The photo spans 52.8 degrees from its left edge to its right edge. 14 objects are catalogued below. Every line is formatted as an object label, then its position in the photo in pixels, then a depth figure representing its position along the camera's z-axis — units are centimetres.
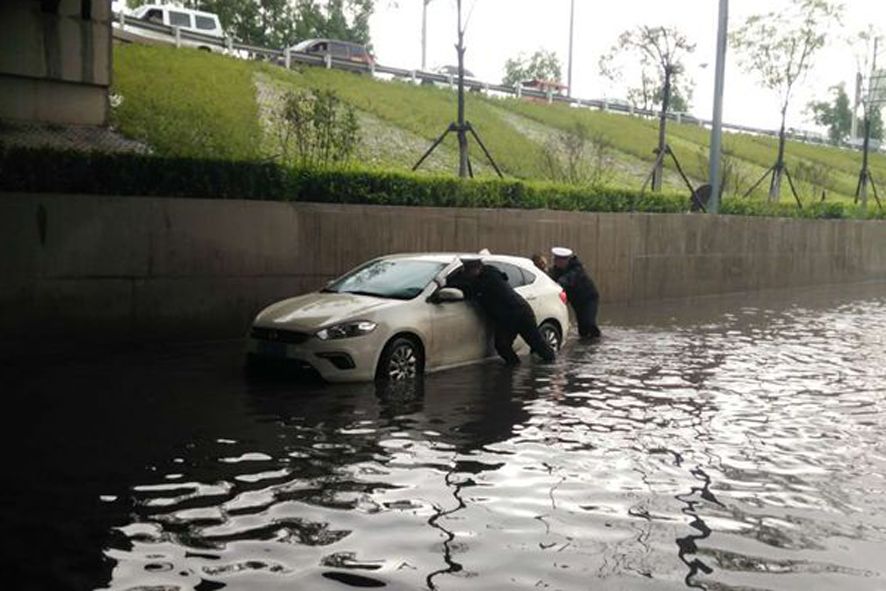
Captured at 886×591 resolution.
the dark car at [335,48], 3828
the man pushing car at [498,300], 1057
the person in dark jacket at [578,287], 1368
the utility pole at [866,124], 3278
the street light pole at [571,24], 6256
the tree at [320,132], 1675
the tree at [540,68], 9700
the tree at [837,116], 7988
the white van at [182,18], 3306
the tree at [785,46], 2980
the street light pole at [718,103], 2302
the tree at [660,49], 2430
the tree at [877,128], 7959
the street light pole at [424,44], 6212
